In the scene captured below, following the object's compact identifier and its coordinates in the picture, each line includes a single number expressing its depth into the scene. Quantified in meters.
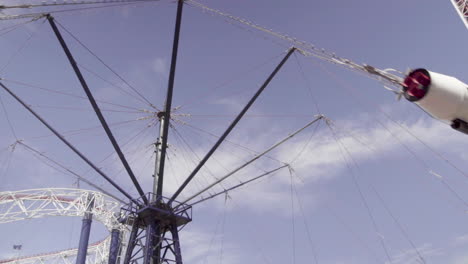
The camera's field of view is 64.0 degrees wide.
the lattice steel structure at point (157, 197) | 24.47
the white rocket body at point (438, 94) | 8.98
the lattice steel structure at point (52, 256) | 90.06
